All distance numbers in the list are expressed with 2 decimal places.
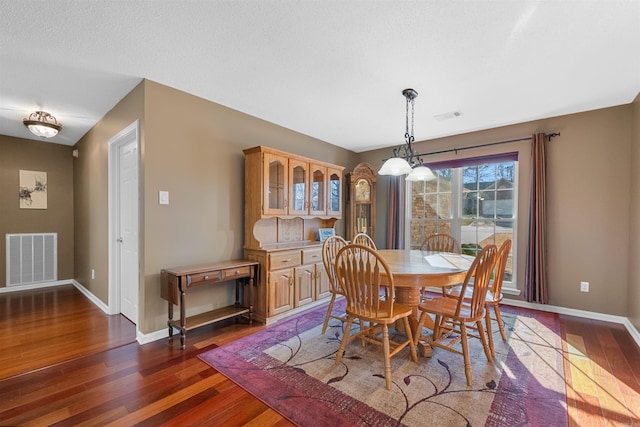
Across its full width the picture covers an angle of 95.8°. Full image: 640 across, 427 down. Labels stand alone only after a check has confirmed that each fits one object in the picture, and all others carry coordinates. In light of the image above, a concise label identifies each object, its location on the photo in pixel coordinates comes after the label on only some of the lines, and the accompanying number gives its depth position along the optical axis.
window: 3.95
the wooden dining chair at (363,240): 3.50
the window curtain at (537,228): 3.49
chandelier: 2.63
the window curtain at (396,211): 4.75
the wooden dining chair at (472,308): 2.02
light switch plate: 2.71
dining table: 2.17
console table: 2.53
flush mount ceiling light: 3.26
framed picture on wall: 4.49
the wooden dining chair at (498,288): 2.34
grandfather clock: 4.68
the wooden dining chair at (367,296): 2.00
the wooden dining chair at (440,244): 3.68
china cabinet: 3.17
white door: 3.05
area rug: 1.69
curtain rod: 3.52
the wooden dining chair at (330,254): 2.67
